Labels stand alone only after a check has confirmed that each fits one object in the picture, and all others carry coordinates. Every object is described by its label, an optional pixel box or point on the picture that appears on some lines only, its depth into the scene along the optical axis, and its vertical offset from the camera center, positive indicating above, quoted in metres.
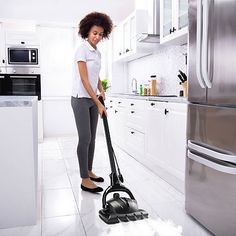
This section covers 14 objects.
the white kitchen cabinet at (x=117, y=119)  3.76 -0.41
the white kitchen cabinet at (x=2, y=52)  4.48 +0.64
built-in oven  4.49 +0.10
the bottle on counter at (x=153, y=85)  3.85 +0.09
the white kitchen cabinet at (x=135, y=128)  3.06 -0.43
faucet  4.48 +0.07
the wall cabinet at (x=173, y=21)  2.68 +0.72
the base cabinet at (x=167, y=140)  2.17 -0.43
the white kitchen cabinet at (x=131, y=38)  3.80 +0.82
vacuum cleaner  1.69 -0.72
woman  2.20 +0.08
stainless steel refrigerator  1.37 -0.12
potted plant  5.12 +0.14
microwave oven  4.52 +0.58
